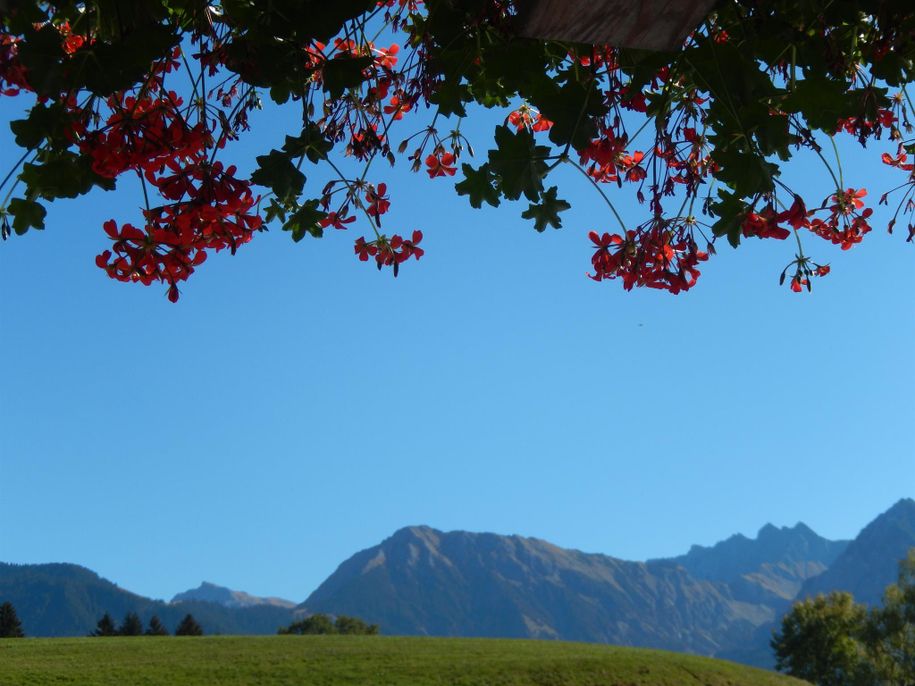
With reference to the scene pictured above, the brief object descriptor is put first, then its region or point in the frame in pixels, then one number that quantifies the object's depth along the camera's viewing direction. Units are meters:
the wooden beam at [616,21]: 1.94
